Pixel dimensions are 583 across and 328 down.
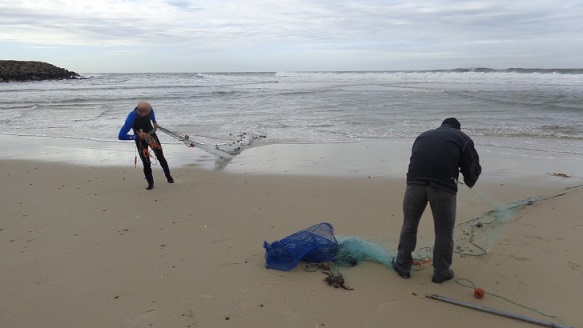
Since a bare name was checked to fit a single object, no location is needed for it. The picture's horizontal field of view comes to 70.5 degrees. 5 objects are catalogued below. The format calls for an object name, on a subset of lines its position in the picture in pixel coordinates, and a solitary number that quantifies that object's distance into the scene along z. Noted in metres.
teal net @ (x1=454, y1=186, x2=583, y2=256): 4.71
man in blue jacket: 7.20
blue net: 4.26
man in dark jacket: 3.73
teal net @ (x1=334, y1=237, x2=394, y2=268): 4.36
